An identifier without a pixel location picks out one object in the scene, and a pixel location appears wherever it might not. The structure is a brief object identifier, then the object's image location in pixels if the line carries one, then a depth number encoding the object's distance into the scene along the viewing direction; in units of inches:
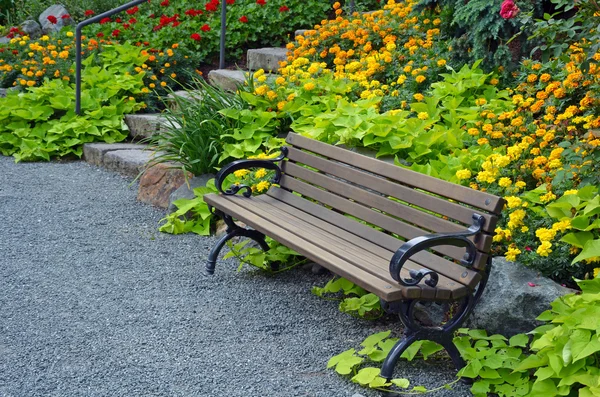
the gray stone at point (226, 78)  278.2
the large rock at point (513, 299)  130.6
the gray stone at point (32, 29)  391.2
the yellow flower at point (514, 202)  141.9
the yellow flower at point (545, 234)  132.5
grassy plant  223.5
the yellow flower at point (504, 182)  148.6
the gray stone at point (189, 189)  222.7
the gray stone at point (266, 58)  293.0
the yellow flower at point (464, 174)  154.0
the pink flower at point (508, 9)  148.2
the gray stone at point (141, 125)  286.8
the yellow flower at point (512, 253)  135.2
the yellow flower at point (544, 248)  131.8
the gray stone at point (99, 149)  281.9
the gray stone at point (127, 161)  264.4
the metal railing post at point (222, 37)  295.9
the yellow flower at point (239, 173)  189.7
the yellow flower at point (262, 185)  190.4
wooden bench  125.6
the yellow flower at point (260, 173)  192.1
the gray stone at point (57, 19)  389.7
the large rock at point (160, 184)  233.9
